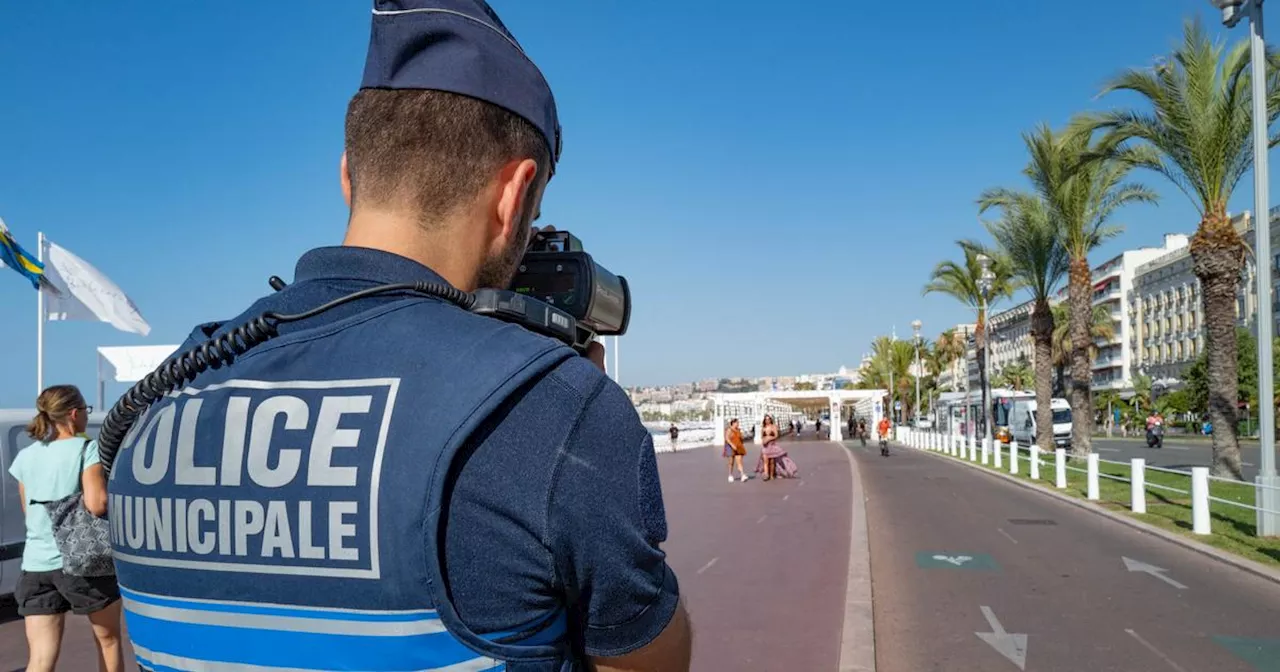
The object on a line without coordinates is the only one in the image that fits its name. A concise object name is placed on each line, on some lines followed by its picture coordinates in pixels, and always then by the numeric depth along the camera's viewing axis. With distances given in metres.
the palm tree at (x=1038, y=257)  28.28
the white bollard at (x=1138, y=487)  14.86
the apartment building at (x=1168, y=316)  75.31
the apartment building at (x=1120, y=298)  90.50
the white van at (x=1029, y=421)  46.12
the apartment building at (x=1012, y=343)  111.75
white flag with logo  13.97
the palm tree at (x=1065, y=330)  59.23
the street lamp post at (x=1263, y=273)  12.12
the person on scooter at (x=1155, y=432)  40.72
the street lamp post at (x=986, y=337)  34.22
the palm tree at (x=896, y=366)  80.50
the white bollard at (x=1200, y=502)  12.59
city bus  50.88
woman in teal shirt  4.93
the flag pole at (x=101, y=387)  15.20
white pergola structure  61.25
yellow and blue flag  12.94
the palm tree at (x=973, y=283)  38.28
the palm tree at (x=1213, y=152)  17.08
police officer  1.07
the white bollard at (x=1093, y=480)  17.47
